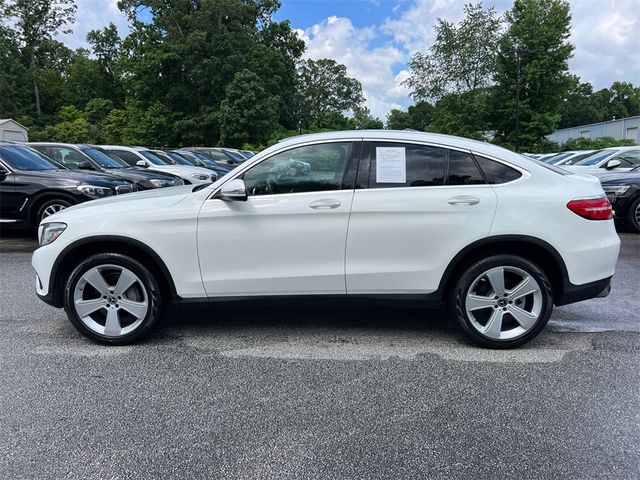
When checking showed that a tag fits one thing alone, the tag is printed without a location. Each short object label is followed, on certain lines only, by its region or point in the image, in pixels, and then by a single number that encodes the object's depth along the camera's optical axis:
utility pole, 29.37
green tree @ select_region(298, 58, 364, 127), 66.31
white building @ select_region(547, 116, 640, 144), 47.41
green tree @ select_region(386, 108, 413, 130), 82.99
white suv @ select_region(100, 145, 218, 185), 12.88
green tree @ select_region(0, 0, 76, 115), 60.03
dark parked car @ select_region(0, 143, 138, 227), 8.23
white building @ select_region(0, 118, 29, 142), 36.19
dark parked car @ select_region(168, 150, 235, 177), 17.47
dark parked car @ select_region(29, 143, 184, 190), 10.56
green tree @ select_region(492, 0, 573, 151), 30.45
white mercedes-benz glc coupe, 3.79
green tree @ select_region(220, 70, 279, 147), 39.75
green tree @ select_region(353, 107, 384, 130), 67.56
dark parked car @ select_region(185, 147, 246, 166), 21.77
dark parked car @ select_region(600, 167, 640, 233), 9.19
